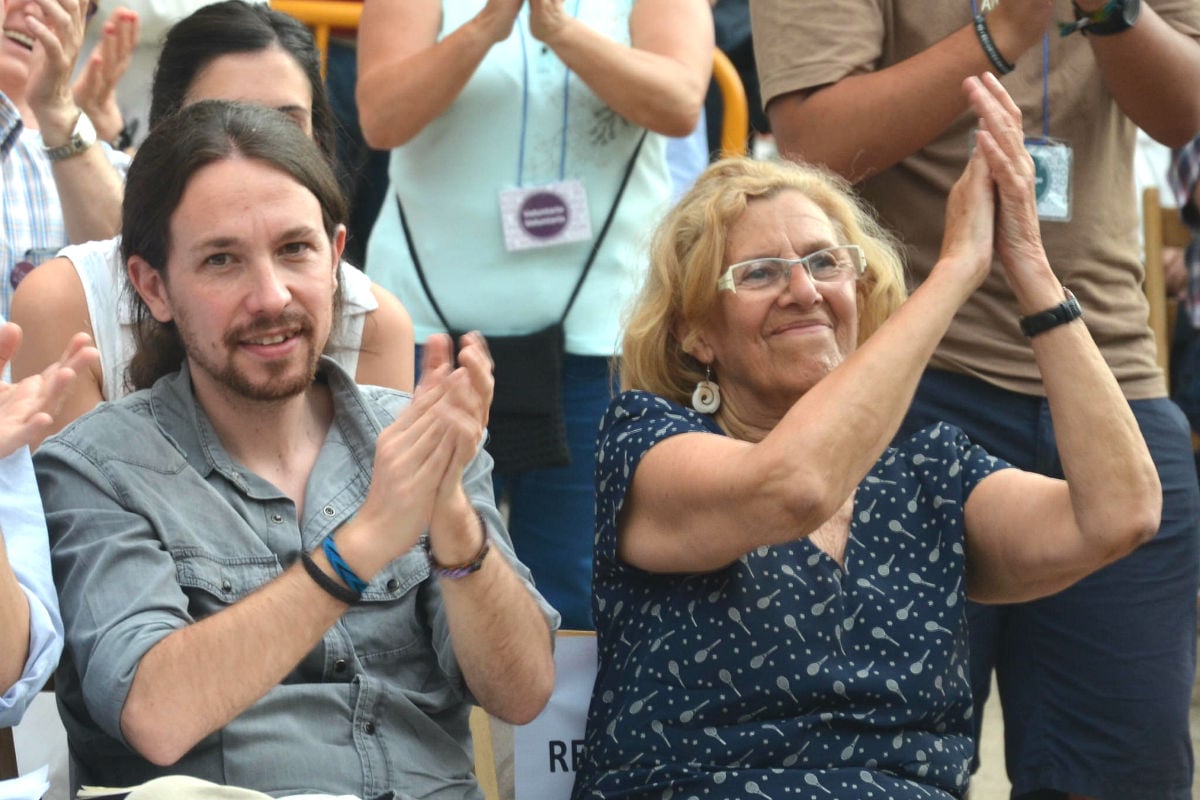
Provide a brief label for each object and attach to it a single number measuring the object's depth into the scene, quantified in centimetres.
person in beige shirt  550
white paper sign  525
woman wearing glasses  462
